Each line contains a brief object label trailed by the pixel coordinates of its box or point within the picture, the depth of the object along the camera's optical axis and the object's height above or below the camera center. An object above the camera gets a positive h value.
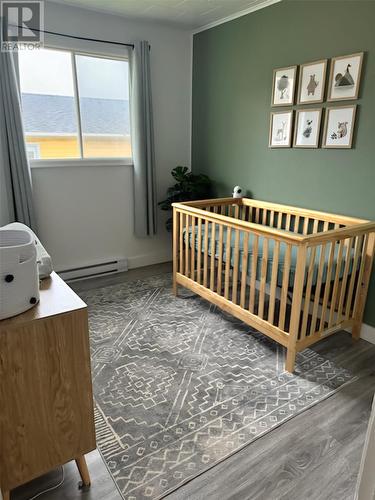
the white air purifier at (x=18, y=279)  1.03 -0.40
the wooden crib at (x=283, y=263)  2.04 -0.74
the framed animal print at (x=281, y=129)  2.77 +0.16
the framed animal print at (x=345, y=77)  2.26 +0.48
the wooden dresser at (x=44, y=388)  1.09 -0.78
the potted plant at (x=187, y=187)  3.60 -0.39
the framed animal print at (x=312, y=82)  2.47 +0.49
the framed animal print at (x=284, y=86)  2.68 +0.49
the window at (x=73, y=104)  3.00 +0.39
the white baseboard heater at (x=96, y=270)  3.46 -1.23
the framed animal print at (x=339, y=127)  2.34 +0.16
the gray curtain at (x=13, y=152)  2.71 -0.04
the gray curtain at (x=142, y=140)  3.32 +0.08
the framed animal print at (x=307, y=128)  2.56 +0.16
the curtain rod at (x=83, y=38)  2.88 +0.94
